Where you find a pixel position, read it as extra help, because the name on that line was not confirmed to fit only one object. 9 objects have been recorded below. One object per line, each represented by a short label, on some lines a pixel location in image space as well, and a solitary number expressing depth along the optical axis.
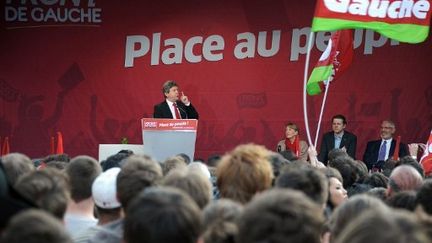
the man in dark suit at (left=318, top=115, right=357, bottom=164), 23.44
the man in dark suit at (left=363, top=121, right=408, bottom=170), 23.11
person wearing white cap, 8.14
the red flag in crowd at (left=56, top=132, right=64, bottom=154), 22.78
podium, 18.73
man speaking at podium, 22.25
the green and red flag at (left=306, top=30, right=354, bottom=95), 18.73
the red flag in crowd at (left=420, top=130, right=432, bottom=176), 17.39
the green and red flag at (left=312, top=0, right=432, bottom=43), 15.83
